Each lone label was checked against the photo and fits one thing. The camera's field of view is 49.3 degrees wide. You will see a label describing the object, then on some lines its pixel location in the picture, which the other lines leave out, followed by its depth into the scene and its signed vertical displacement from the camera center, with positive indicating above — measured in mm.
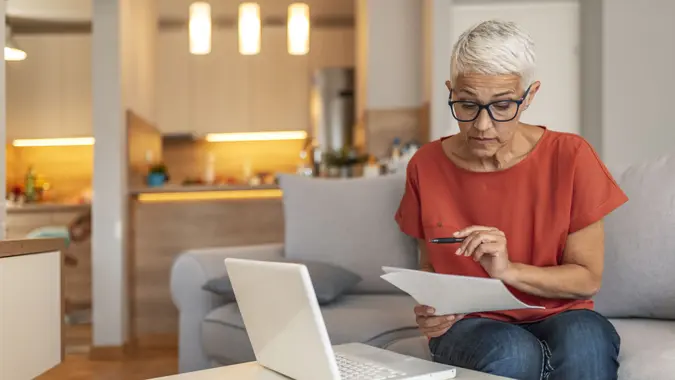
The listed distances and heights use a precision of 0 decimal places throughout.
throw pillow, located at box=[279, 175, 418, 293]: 2762 -181
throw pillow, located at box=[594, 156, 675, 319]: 2160 -206
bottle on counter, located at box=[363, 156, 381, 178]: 4570 +77
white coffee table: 1354 -370
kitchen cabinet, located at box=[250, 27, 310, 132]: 7242 +954
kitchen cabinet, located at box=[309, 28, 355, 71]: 7254 +1319
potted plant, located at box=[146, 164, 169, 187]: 5277 +44
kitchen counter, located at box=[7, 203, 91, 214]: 6387 -217
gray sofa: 2145 -297
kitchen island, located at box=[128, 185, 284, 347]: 5008 -336
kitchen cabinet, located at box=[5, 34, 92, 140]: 6965 +890
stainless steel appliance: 6949 +707
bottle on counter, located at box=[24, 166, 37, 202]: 6837 -32
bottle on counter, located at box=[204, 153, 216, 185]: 7008 +119
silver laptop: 1214 -275
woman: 1535 -100
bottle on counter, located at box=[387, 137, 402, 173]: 4991 +215
